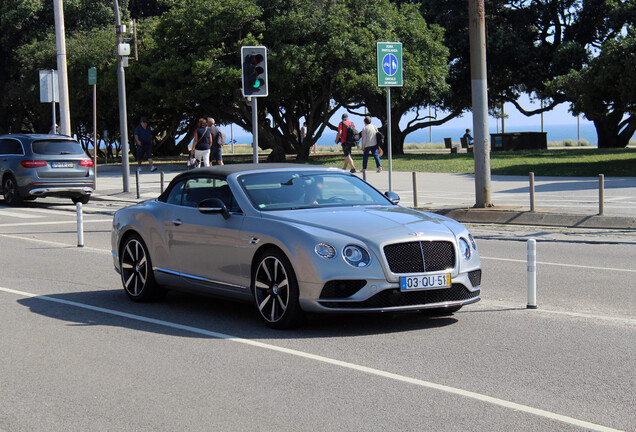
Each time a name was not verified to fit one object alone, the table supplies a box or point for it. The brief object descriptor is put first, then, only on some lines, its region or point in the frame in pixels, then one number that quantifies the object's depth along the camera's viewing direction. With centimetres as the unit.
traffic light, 1761
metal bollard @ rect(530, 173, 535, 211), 1708
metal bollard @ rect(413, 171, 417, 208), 1977
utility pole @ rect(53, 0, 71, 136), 2752
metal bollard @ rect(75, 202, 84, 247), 1489
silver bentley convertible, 765
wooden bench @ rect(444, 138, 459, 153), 6056
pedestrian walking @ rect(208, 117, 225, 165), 2581
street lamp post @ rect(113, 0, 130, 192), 2606
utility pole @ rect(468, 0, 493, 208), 1775
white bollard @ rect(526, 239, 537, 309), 862
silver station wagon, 2333
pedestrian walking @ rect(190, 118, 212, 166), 2548
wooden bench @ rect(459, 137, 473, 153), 5499
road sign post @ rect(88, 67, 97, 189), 2575
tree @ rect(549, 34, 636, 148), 2948
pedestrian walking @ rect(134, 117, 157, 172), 3247
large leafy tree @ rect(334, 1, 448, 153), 3850
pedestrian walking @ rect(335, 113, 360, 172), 2952
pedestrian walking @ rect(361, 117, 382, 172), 2956
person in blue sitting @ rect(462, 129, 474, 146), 5731
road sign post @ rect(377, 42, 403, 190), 1848
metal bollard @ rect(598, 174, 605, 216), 1663
